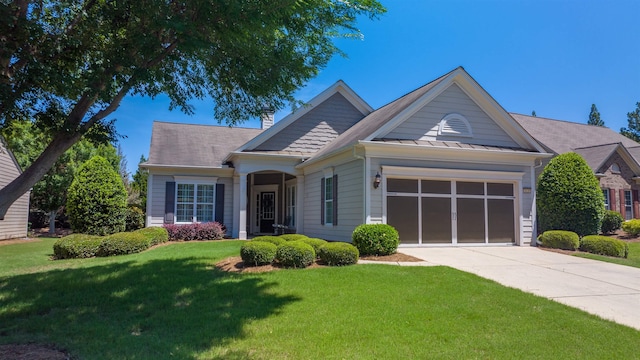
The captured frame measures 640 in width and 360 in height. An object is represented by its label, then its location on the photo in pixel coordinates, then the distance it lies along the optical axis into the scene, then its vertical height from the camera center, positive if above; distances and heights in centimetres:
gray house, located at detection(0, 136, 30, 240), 1855 -37
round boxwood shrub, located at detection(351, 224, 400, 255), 1041 -92
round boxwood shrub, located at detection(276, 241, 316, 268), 873 -114
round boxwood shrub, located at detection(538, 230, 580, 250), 1245 -108
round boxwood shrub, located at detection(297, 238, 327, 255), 968 -96
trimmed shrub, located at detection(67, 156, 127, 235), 1625 +7
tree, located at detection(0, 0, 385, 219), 505 +227
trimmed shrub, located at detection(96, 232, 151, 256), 1142 -120
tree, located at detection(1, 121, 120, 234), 2206 +145
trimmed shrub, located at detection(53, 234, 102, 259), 1112 -125
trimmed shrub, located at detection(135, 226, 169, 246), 1409 -112
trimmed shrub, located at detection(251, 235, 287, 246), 991 -91
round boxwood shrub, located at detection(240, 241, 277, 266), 883 -111
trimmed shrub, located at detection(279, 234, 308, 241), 1062 -88
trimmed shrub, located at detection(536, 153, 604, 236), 1400 +33
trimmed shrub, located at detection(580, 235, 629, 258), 1162 -120
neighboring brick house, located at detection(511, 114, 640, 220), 2056 +222
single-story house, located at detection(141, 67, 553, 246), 1234 +128
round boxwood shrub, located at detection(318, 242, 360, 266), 900 -115
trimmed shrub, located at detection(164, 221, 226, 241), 1636 -116
